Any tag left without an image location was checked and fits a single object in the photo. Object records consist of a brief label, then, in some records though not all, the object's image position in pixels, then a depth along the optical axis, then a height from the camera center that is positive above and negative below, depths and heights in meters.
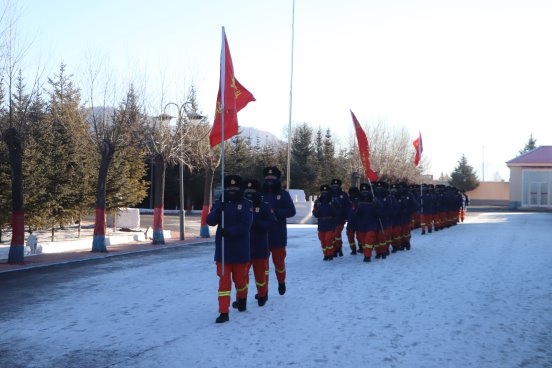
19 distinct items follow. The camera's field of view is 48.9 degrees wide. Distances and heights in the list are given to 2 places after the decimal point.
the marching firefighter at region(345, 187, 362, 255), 15.30 -0.50
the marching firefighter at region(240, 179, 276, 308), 9.02 -0.52
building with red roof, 61.22 +2.33
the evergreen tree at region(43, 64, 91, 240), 19.88 +0.99
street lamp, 23.27 +3.17
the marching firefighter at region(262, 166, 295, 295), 10.21 -0.23
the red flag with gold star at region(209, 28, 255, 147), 10.14 +1.60
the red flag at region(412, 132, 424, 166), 30.14 +2.81
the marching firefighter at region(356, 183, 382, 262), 14.77 -0.44
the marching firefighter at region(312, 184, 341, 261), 14.68 -0.40
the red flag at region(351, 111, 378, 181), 17.27 +1.62
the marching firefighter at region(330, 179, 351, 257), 15.12 -0.11
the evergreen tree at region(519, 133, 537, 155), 102.69 +10.61
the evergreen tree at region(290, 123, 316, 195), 51.56 +3.14
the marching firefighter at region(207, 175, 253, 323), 8.21 -0.44
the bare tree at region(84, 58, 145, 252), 18.86 +2.00
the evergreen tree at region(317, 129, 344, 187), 53.44 +3.23
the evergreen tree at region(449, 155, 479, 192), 77.50 +3.49
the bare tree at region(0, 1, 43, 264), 15.04 +0.83
